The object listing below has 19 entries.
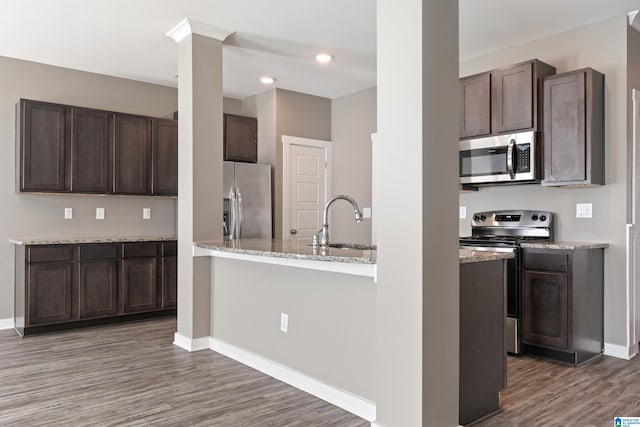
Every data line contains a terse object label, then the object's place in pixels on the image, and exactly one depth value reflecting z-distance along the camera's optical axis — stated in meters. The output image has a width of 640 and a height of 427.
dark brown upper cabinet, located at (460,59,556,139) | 3.96
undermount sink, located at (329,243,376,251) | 3.59
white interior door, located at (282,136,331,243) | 6.19
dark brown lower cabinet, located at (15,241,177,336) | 4.43
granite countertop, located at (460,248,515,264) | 2.45
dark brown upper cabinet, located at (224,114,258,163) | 5.91
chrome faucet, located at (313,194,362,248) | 3.16
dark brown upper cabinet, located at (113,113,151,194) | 5.10
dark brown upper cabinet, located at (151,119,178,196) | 5.34
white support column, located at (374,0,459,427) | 2.17
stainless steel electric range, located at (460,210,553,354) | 3.82
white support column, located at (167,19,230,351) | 3.94
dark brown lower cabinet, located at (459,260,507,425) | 2.47
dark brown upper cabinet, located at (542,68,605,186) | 3.74
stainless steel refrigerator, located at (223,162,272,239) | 5.35
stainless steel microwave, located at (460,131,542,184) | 3.95
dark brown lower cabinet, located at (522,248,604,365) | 3.58
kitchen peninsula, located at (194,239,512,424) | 2.54
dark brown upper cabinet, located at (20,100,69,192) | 4.59
